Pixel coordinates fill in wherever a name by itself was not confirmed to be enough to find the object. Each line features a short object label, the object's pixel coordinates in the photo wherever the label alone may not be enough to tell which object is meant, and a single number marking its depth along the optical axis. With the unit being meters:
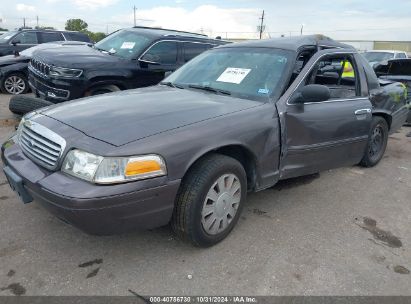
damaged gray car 2.56
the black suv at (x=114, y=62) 6.33
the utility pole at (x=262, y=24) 56.93
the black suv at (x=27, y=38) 12.44
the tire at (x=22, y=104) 5.95
